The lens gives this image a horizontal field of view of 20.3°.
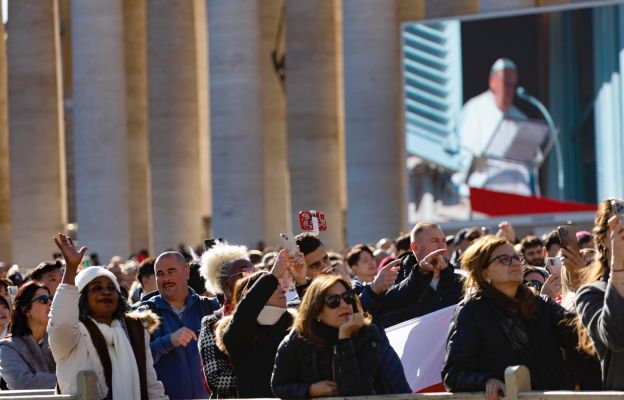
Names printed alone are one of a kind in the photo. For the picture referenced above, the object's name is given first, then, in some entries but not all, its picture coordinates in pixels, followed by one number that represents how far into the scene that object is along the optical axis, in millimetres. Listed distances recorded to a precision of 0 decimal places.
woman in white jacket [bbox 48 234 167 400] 17422
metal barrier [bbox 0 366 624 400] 14109
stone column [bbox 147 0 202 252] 70625
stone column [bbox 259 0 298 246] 76000
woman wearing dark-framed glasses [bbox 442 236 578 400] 15938
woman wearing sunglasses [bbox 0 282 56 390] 20188
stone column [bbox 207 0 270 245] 65312
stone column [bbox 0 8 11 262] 79750
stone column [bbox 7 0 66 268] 73938
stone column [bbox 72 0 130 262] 69875
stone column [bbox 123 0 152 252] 77688
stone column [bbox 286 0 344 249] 68000
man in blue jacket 19922
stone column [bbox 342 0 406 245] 62562
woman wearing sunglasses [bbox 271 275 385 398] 15992
